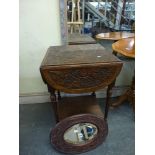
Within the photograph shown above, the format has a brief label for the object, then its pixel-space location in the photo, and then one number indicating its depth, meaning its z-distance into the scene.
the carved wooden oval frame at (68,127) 1.64
